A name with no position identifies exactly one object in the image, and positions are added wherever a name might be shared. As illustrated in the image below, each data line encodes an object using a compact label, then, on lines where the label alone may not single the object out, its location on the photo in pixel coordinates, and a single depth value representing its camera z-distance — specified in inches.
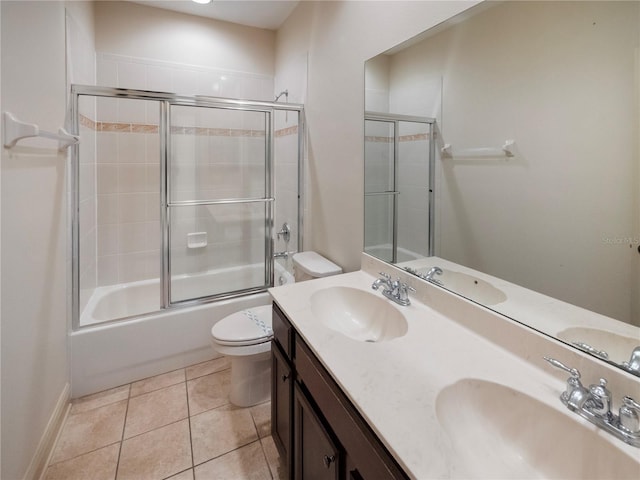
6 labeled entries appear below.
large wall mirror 31.9
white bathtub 79.7
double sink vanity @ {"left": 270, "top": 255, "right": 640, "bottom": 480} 26.6
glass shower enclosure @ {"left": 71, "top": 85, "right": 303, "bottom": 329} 97.9
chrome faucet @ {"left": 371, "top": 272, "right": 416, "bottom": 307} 54.5
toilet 70.9
